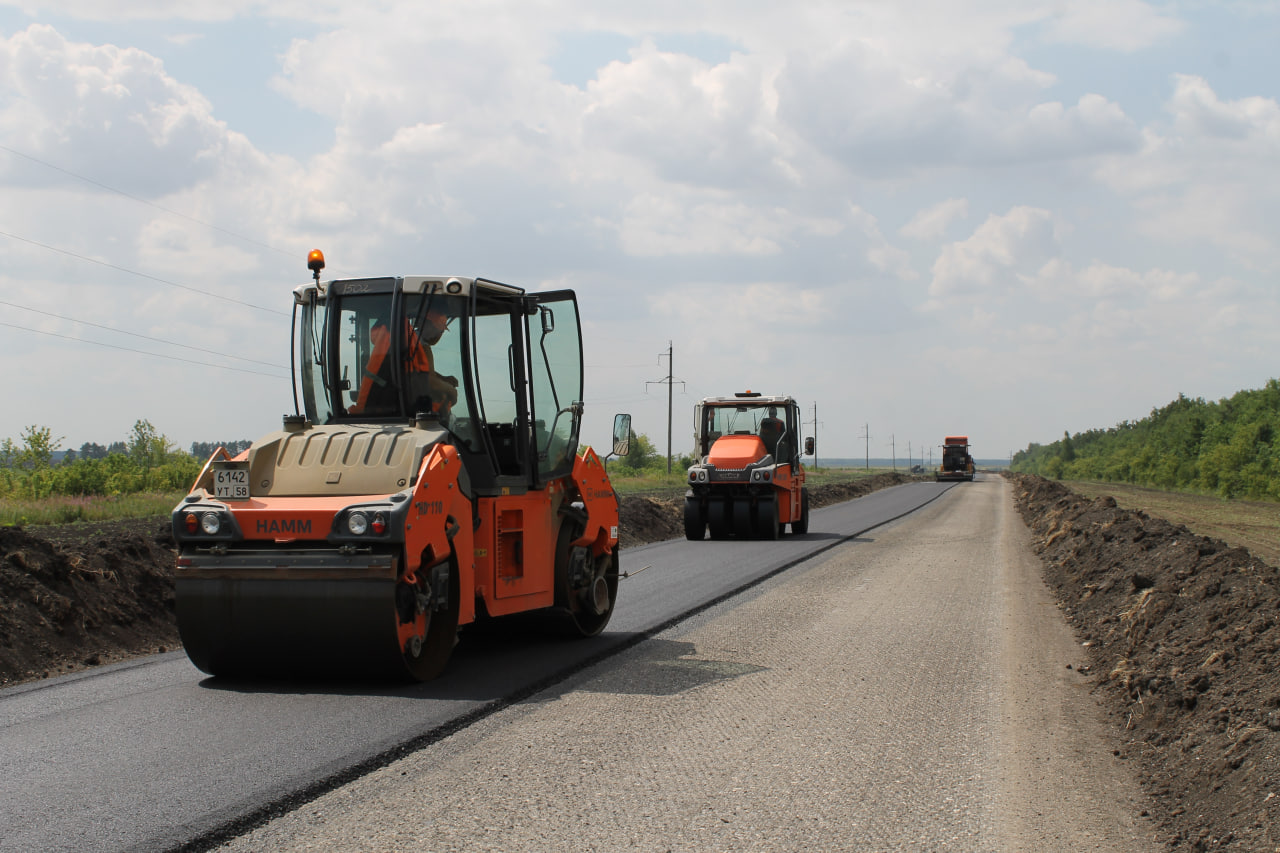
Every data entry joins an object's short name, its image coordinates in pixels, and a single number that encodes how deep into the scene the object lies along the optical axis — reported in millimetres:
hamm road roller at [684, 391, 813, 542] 22266
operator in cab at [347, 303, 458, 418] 8227
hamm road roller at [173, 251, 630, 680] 7074
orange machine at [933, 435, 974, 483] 77812
